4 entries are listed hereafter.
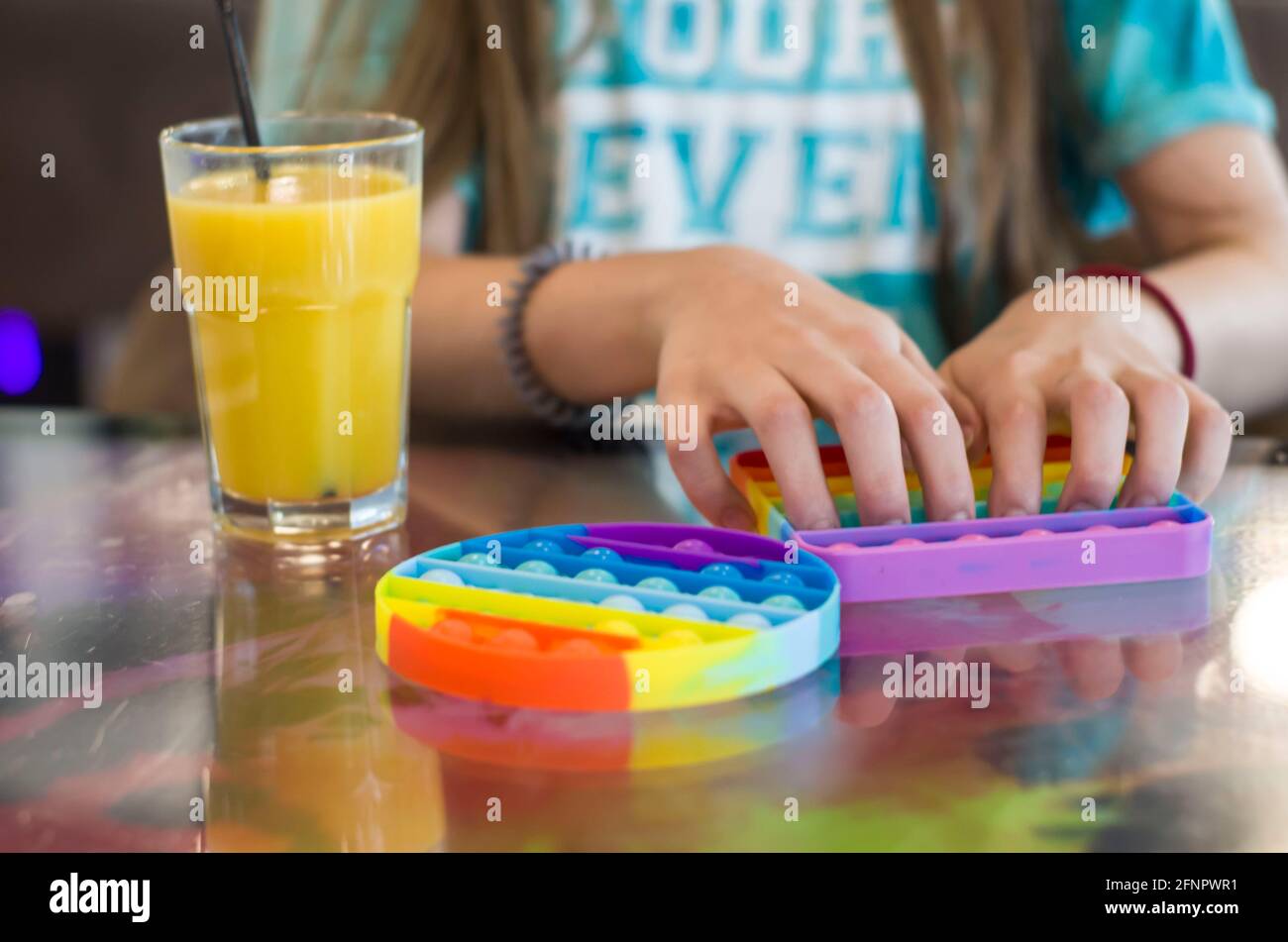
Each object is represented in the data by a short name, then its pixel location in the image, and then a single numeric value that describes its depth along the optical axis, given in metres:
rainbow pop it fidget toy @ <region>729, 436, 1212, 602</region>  0.56
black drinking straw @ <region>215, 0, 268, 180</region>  0.62
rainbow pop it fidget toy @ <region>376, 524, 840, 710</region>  0.46
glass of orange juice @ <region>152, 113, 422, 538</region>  0.63
